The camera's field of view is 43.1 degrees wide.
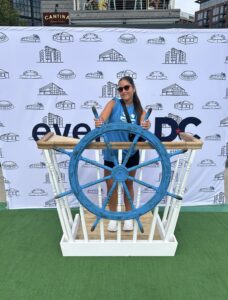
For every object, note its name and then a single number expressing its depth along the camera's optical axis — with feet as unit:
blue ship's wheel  6.38
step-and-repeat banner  9.46
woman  7.23
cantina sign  40.73
